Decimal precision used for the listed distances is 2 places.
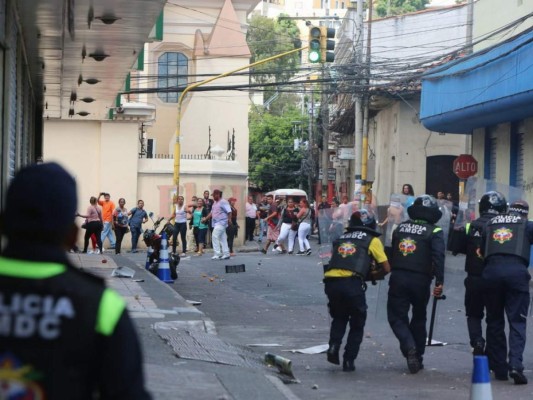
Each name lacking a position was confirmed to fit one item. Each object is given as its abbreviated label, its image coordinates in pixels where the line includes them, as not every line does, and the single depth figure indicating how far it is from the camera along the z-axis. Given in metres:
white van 66.50
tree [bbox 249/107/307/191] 78.88
